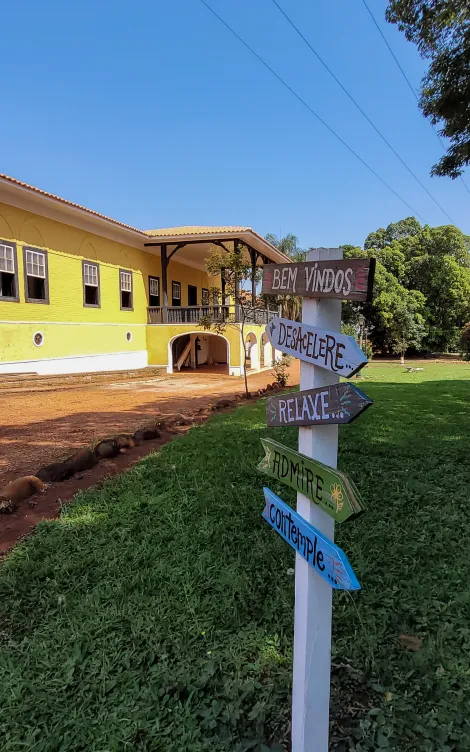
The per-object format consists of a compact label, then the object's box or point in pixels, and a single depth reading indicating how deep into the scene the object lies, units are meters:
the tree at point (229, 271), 10.66
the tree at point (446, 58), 6.19
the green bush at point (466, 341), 14.66
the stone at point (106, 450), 5.01
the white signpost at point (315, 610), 1.58
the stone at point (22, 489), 3.79
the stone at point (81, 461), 4.51
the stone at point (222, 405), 8.78
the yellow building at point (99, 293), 12.59
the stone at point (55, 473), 4.35
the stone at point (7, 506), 3.58
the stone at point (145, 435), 5.80
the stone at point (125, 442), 5.33
